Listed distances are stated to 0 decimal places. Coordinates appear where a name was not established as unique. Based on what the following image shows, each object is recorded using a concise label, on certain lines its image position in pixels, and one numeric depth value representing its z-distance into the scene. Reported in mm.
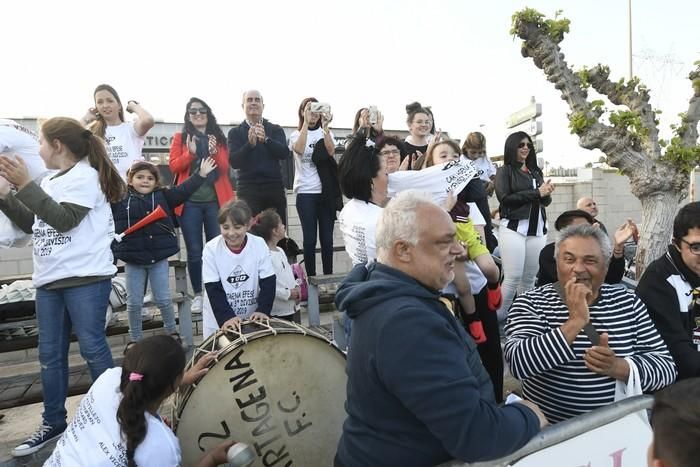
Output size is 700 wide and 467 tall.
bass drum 2107
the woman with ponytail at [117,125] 4223
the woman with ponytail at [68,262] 2629
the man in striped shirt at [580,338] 2014
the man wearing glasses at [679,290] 2391
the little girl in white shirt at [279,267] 3738
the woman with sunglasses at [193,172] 4539
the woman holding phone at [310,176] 4816
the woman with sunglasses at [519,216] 4527
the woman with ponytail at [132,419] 1798
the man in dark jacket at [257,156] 4648
